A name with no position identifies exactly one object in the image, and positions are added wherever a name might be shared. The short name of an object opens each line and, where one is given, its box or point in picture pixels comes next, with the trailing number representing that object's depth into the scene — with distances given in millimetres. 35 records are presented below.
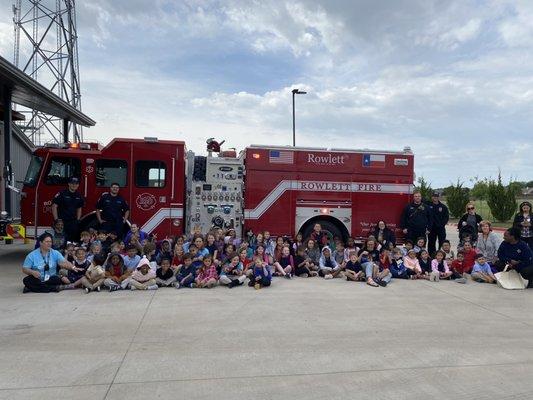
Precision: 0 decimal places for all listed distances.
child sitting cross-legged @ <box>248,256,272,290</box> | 7945
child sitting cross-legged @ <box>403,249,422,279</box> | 9062
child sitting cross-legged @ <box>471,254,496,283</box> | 8836
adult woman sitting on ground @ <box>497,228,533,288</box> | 8484
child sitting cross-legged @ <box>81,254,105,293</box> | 7426
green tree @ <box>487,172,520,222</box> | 28484
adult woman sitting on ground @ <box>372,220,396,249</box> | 10246
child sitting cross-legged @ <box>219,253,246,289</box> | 7984
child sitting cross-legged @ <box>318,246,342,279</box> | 9117
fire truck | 9875
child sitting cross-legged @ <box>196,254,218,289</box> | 7867
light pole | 24362
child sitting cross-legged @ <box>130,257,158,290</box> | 7582
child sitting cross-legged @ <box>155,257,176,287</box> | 7906
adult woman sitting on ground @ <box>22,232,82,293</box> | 7258
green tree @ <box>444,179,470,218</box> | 29502
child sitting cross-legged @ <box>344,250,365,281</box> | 8736
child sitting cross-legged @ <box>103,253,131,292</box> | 7527
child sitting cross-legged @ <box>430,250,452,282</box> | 8914
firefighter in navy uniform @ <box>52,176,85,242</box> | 9320
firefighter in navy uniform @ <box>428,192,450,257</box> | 10633
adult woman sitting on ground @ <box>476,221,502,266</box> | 9328
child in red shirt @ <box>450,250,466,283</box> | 9070
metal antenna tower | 24859
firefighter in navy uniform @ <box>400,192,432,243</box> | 10362
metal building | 10871
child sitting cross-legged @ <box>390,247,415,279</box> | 9062
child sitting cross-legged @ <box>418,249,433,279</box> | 9141
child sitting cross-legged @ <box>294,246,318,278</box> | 9227
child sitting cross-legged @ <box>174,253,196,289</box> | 7867
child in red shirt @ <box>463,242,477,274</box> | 9312
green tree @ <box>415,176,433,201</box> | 28595
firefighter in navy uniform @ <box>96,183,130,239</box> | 9484
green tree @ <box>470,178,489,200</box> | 46081
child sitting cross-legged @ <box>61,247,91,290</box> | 7562
